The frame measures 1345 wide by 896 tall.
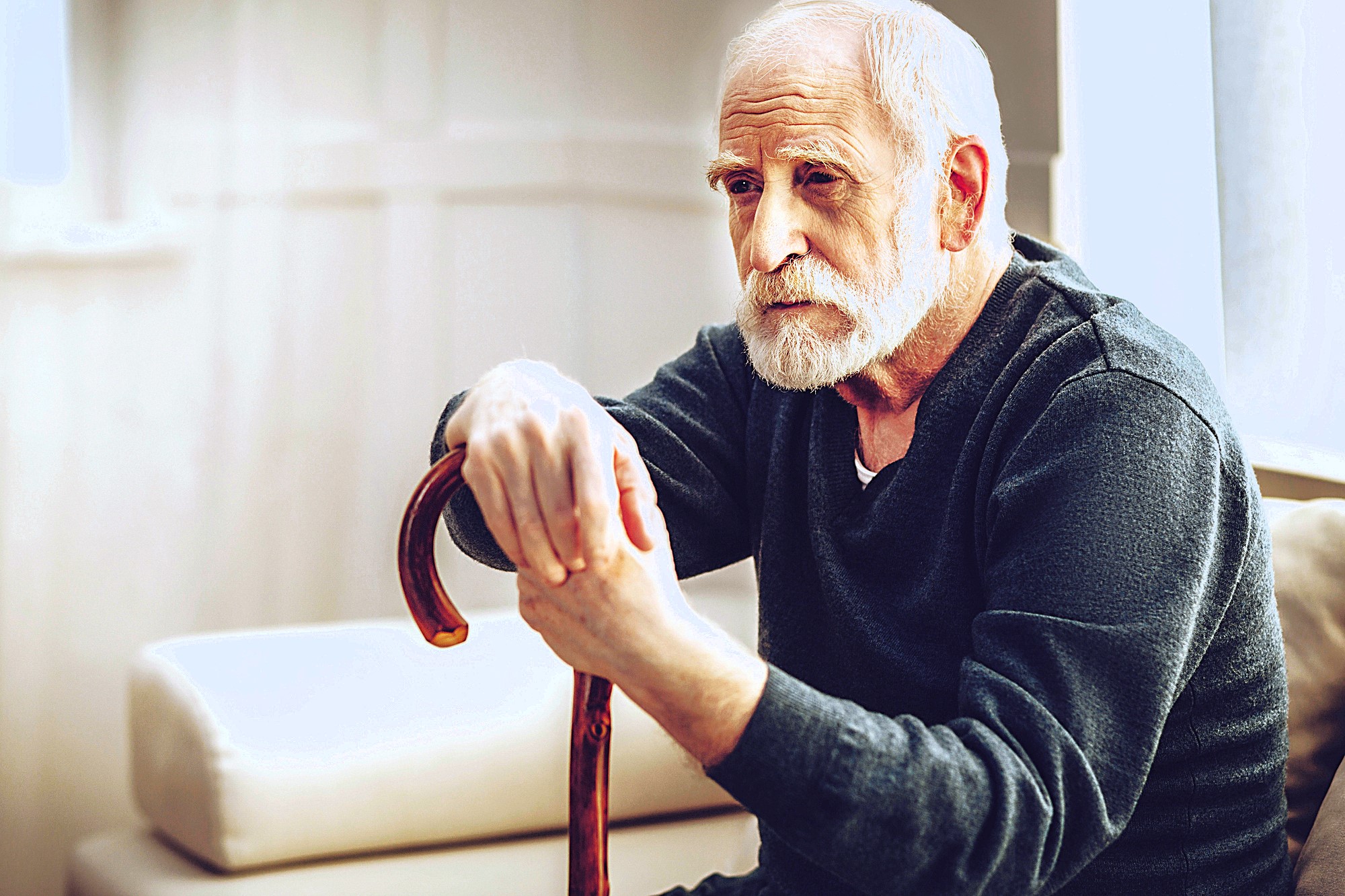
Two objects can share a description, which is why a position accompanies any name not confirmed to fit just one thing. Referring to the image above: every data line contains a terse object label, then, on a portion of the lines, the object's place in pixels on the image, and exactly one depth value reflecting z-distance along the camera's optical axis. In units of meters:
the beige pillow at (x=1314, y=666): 1.95
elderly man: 1.70
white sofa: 2.18
